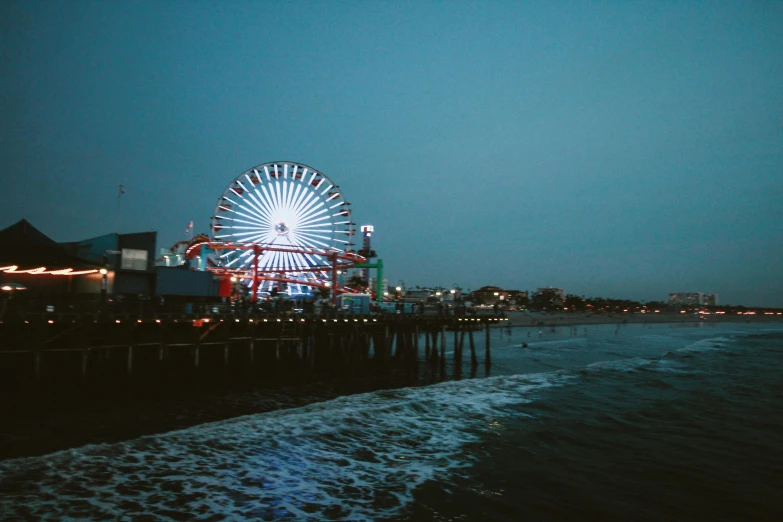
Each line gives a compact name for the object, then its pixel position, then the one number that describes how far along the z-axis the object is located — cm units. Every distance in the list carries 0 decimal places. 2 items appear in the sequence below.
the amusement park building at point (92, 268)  2423
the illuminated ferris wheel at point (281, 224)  4312
